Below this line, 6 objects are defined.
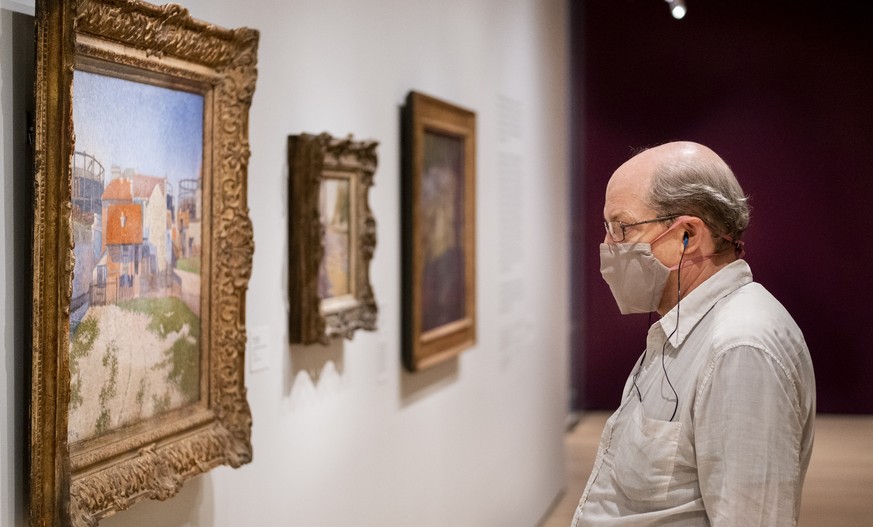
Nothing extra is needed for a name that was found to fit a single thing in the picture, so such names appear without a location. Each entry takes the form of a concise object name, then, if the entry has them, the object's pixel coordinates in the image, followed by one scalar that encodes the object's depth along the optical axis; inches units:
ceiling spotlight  156.8
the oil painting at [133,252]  91.3
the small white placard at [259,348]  125.8
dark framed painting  173.0
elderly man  80.7
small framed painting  134.5
